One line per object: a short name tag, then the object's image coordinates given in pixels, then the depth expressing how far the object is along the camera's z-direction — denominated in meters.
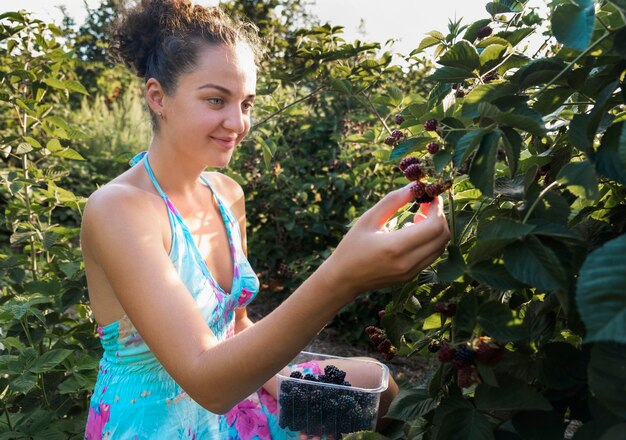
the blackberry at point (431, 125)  1.05
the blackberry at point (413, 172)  1.03
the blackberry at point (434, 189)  1.01
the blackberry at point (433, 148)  1.00
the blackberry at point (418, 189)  1.04
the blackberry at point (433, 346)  1.14
